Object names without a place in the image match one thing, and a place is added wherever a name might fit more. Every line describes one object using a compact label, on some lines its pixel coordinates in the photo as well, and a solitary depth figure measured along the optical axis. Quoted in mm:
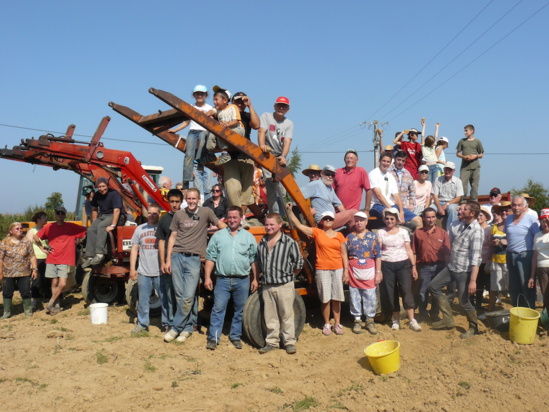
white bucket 7875
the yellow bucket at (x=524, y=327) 6285
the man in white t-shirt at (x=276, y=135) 6957
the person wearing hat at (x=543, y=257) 6676
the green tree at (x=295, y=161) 32006
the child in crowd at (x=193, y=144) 7195
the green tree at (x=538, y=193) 20519
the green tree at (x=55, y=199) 28750
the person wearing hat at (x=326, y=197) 7352
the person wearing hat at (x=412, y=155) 10719
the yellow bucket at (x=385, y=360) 5520
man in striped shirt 6375
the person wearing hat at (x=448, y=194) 9805
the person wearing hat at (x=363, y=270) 7145
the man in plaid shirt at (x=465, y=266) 6855
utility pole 33469
